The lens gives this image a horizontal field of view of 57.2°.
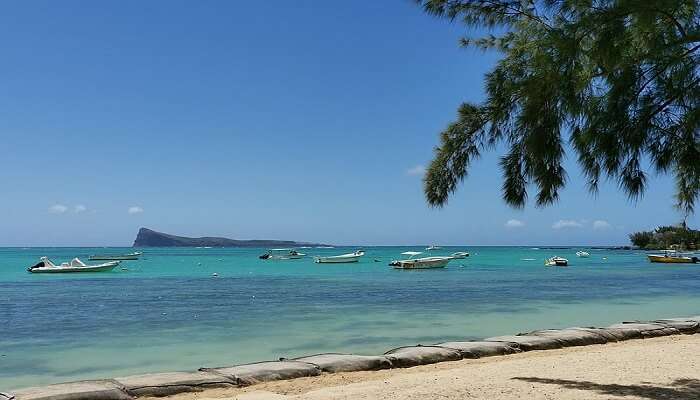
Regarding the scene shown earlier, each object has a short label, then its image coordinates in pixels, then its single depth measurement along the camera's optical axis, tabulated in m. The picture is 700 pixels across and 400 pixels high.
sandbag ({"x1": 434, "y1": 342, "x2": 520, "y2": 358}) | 9.55
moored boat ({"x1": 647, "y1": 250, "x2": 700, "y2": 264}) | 65.86
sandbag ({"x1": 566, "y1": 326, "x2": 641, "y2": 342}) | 11.36
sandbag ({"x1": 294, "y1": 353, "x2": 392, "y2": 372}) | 8.33
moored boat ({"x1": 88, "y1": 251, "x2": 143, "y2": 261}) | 80.84
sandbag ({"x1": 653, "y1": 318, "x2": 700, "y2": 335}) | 12.53
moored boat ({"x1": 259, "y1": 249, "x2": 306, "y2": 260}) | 81.88
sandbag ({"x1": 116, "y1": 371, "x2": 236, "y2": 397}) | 6.95
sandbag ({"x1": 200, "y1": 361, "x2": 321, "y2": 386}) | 7.60
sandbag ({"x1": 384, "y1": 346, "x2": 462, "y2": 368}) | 8.86
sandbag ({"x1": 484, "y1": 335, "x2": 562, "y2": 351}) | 10.21
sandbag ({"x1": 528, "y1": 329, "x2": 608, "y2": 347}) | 10.77
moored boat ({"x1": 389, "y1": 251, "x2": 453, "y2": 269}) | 52.03
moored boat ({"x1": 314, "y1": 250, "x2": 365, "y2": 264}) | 65.38
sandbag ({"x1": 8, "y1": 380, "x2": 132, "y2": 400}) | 6.43
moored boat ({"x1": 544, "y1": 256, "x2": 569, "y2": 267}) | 62.83
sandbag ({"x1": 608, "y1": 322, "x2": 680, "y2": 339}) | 11.97
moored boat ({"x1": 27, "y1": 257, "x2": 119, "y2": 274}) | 45.53
